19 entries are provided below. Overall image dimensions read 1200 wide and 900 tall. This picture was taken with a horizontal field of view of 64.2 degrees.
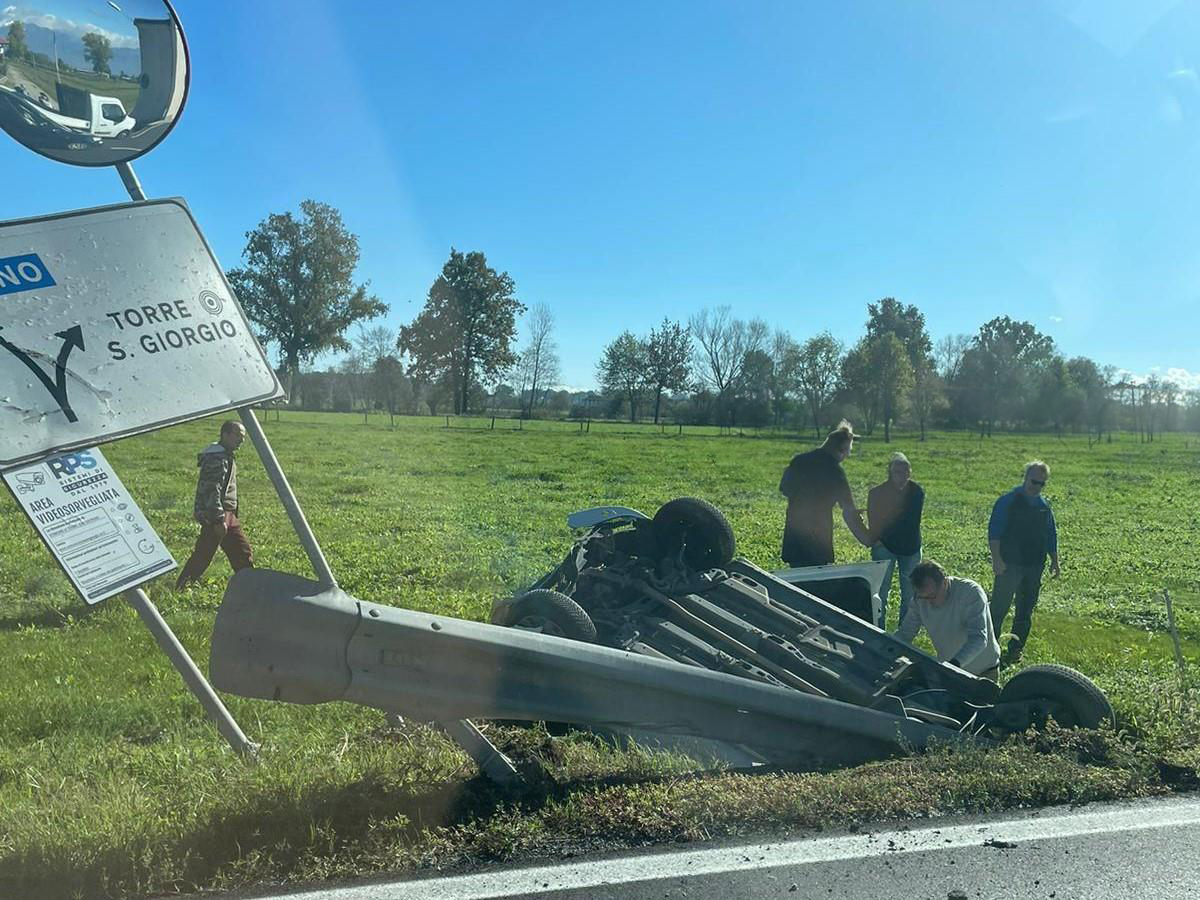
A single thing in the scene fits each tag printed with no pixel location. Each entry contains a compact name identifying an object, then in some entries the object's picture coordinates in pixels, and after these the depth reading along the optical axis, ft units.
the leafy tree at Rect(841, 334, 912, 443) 183.52
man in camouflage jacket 30.19
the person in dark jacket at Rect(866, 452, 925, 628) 28.94
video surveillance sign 15.83
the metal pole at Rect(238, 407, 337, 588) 13.17
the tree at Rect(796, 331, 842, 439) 189.88
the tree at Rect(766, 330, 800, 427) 193.47
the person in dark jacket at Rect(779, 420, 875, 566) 26.76
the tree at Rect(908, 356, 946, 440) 194.59
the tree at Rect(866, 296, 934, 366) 225.97
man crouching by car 20.11
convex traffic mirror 12.30
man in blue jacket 28.37
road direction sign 11.93
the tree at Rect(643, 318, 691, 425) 195.72
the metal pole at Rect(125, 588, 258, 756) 14.64
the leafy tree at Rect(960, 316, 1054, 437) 213.46
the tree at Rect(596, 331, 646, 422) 193.67
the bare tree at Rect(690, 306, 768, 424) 196.34
